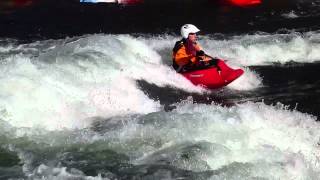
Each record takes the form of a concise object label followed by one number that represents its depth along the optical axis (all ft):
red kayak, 61.41
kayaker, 63.53
